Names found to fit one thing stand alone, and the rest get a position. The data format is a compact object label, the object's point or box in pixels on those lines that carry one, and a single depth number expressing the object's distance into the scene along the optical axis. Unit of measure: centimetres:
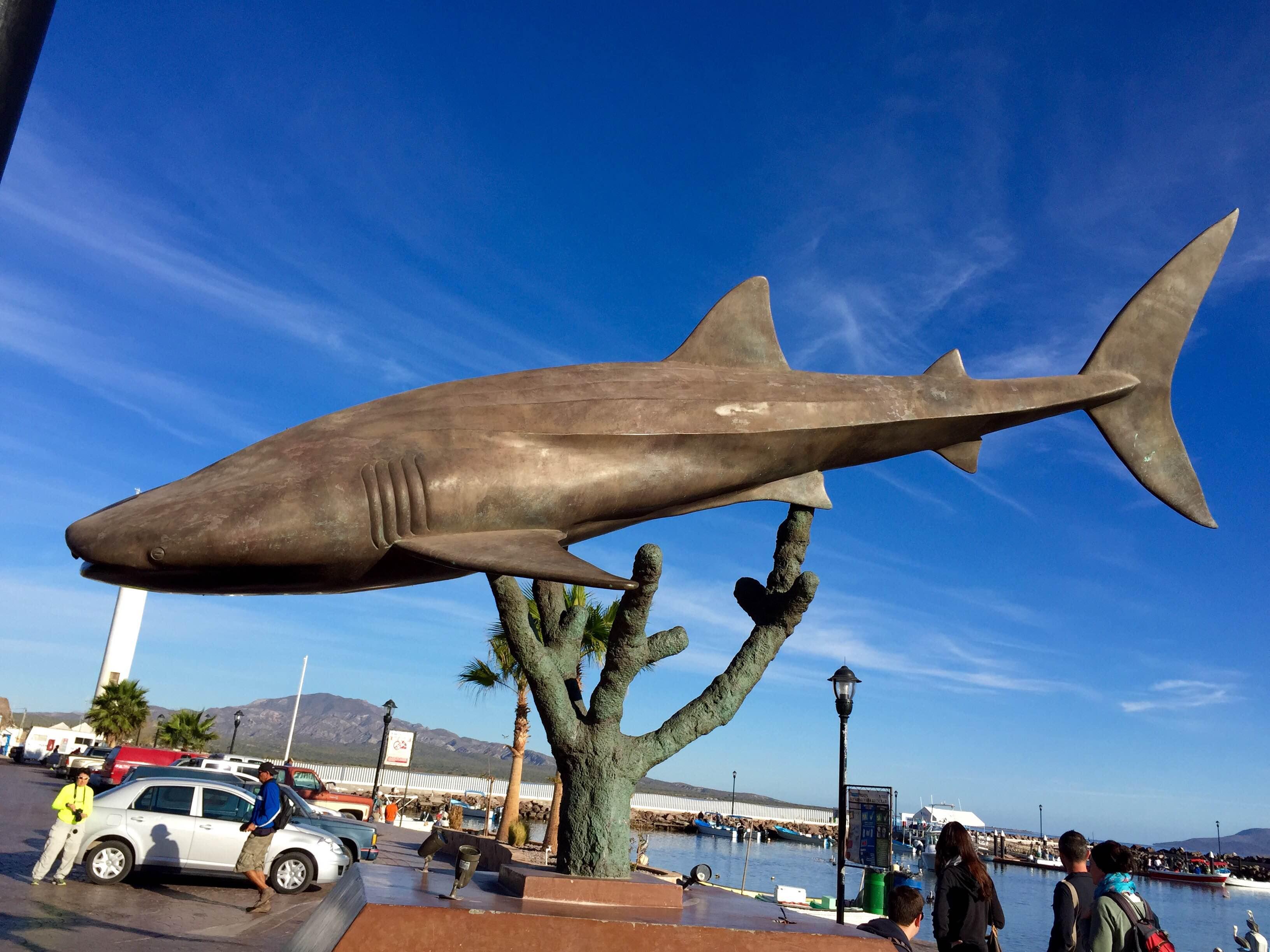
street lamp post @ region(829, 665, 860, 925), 1480
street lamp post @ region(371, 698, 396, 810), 2780
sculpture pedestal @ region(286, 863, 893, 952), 478
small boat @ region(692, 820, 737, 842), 8119
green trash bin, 1664
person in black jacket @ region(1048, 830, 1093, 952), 586
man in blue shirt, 1143
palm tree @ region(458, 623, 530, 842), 2333
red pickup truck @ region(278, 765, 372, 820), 2302
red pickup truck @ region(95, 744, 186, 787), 2355
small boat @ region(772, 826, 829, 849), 9556
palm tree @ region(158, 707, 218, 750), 4716
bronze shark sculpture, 454
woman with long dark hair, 545
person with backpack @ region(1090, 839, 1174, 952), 470
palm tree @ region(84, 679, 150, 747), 4862
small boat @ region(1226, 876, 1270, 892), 8938
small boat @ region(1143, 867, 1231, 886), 8356
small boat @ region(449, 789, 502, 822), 4484
